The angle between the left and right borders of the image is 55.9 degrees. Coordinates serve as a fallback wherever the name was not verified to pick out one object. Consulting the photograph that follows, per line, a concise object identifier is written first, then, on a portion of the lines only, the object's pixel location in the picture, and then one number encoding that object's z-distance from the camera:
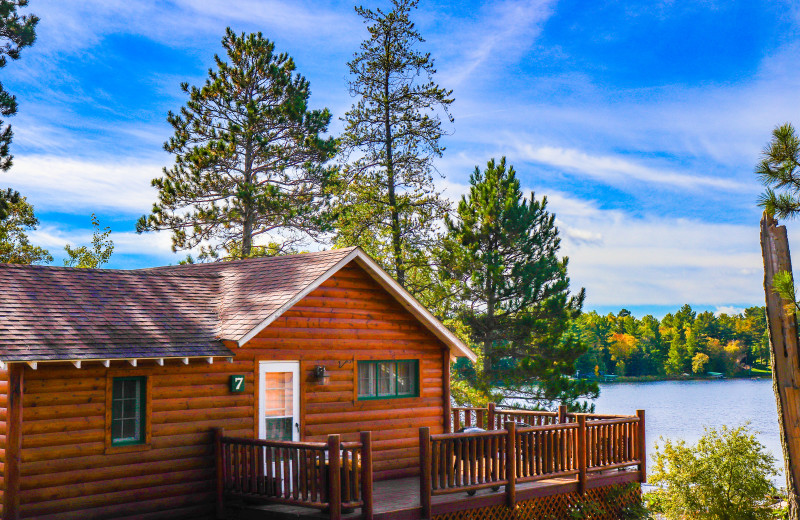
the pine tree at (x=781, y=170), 9.25
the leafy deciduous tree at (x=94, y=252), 32.25
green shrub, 11.54
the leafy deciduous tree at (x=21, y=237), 30.80
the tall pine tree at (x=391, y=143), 27.05
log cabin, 9.32
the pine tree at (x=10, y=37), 19.56
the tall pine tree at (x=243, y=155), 26.55
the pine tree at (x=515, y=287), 27.28
